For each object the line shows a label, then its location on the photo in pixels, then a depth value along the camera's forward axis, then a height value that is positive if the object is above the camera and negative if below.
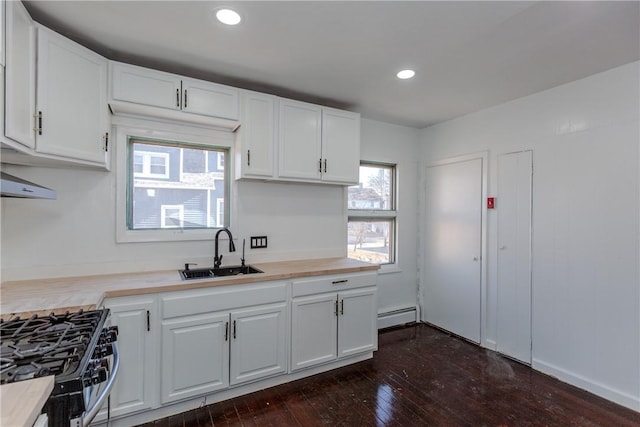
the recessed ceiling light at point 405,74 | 2.43 +1.15
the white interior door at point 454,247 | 3.34 -0.39
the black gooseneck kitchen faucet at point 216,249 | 2.63 -0.32
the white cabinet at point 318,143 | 2.78 +0.68
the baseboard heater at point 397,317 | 3.68 -1.30
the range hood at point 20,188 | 1.22 +0.10
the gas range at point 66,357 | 0.94 -0.52
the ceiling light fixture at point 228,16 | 1.71 +1.14
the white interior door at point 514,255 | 2.87 -0.39
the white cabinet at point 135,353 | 1.90 -0.92
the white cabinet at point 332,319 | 2.53 -0.94
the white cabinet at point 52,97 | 1.56 +0.68
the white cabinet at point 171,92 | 2.14 +0.91
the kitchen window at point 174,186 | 2.48 +0.22
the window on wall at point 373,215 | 3.65 -0.02
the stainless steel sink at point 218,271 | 2.51 -0.51
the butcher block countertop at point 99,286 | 1.57 -0.49
